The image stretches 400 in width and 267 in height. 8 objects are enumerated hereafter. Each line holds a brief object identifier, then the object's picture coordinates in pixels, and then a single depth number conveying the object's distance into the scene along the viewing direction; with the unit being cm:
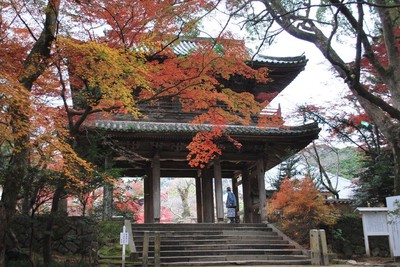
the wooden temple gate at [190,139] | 1272
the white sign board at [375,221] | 1161
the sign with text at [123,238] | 733
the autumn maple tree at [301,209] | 1201
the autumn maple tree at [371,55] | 734
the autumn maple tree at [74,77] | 684
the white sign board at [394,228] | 866
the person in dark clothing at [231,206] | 1437
